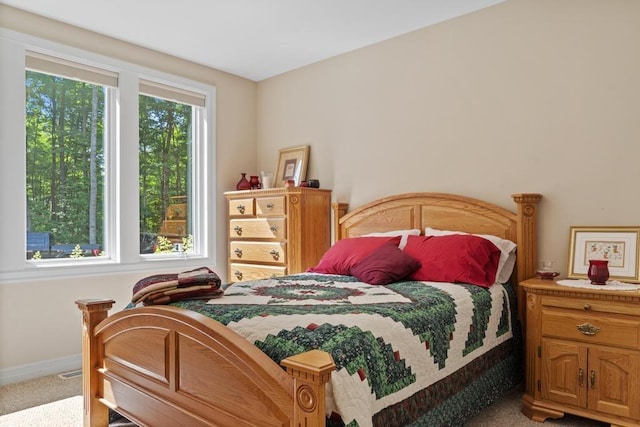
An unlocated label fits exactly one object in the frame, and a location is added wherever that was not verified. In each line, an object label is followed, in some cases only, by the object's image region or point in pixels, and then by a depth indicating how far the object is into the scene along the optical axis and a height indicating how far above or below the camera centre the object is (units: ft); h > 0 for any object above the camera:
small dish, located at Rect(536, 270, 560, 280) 8.88 -1.27
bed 4.63 -1.79
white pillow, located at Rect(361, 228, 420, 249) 10.70 -0.56
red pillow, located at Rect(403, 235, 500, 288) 8.79 -0.99
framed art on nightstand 8.33 -0.76
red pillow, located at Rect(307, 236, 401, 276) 10.15 -0.96
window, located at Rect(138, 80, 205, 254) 13.05 +1.39
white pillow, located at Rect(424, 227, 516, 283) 9.42 -0.97
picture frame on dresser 14.05 +1.48
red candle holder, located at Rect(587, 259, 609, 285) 7.94 -1.11
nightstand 7.19 -2.40
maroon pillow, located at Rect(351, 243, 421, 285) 9.00 -1.13
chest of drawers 12.41 -0.53
